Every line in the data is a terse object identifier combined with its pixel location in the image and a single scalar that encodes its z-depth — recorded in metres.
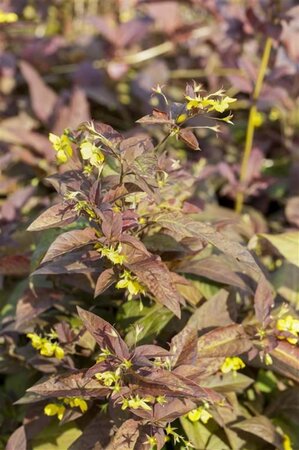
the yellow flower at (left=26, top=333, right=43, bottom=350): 1.01
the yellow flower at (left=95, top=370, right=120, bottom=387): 0.94
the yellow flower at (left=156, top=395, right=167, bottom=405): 0.95
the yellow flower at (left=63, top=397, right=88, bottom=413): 1.00
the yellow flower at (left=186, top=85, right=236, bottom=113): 0.94
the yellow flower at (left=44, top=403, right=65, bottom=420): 1.02
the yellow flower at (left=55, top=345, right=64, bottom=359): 1.01
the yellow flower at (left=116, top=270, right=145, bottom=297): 0.97
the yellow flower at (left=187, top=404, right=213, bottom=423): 1.00
